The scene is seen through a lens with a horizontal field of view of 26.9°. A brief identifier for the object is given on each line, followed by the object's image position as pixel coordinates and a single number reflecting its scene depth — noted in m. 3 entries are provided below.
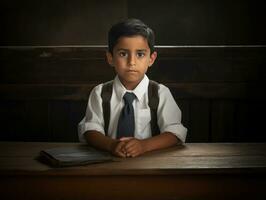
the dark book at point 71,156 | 2.65
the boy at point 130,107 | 2.82
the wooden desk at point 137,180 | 2.62
